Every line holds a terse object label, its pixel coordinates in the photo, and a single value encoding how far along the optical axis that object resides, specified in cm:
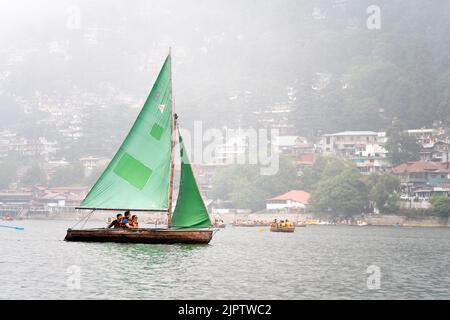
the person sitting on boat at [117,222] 5642
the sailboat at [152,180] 5541
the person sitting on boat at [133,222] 5677
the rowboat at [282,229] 11375
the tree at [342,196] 16475
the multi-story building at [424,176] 19238
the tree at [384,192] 16400
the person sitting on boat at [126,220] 5625
